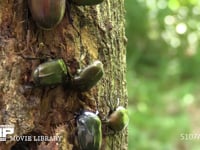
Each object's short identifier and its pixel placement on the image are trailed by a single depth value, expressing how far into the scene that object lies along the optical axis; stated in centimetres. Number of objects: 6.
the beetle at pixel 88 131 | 34
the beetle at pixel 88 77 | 33
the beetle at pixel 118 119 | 36
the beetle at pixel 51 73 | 32
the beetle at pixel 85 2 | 34
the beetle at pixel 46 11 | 32
